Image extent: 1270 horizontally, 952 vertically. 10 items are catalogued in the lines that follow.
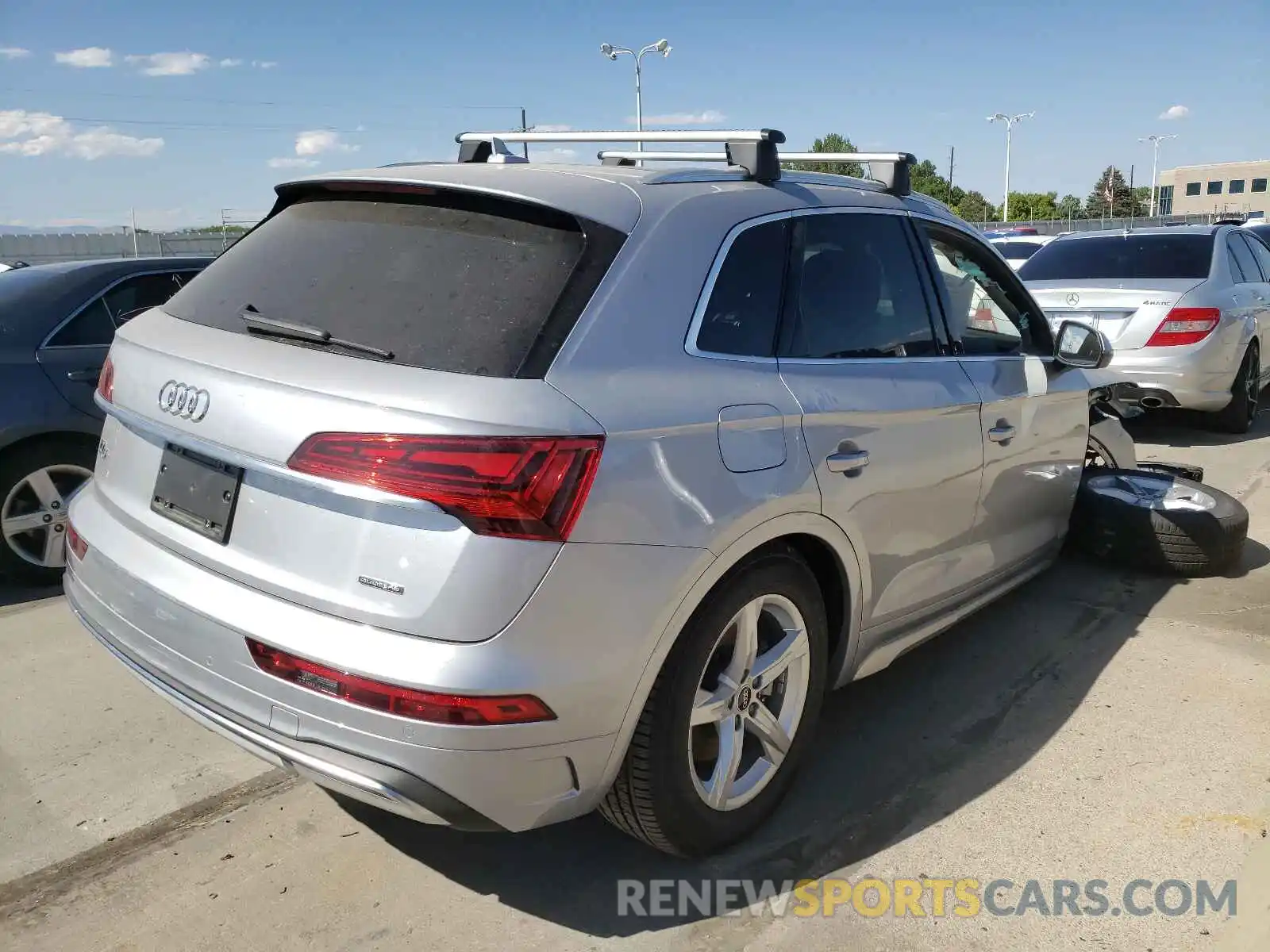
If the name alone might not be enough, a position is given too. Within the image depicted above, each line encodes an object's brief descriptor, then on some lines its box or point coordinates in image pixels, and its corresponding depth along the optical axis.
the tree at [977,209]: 89.22
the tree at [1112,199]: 104.62
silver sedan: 7.68
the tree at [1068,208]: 97.25
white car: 19.05
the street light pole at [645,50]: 38.34
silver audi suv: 2.12
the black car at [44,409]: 4.81
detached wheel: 4.88
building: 102.69
